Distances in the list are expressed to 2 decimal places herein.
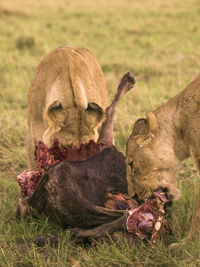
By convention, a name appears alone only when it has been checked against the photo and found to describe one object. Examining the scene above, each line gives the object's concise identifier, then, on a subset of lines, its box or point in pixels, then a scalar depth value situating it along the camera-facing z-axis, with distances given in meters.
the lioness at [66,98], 6.87
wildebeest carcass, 5.90
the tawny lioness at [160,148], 6.50
